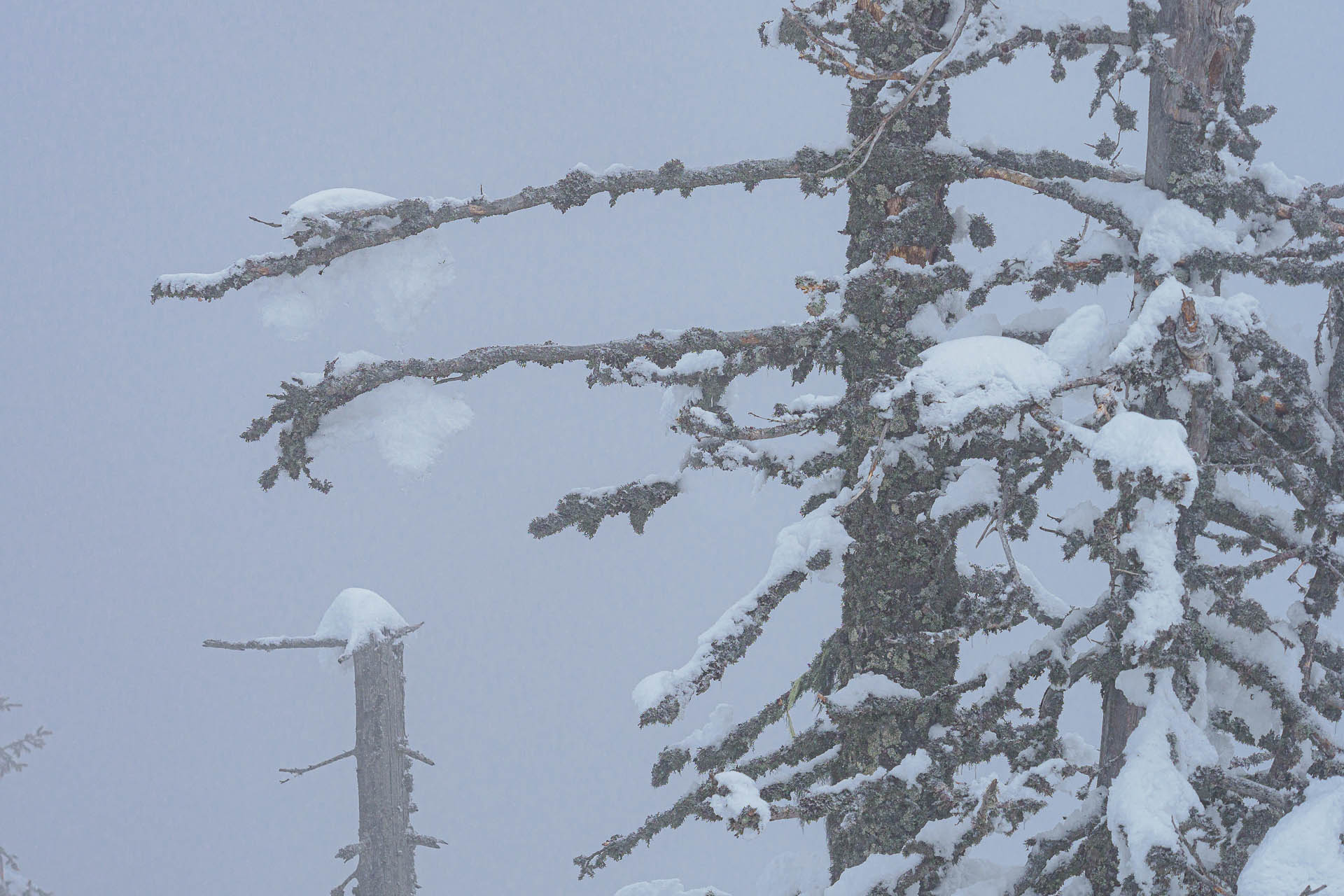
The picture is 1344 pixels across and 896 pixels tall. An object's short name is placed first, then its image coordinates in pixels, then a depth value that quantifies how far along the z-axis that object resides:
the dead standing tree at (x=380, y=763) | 20.77
